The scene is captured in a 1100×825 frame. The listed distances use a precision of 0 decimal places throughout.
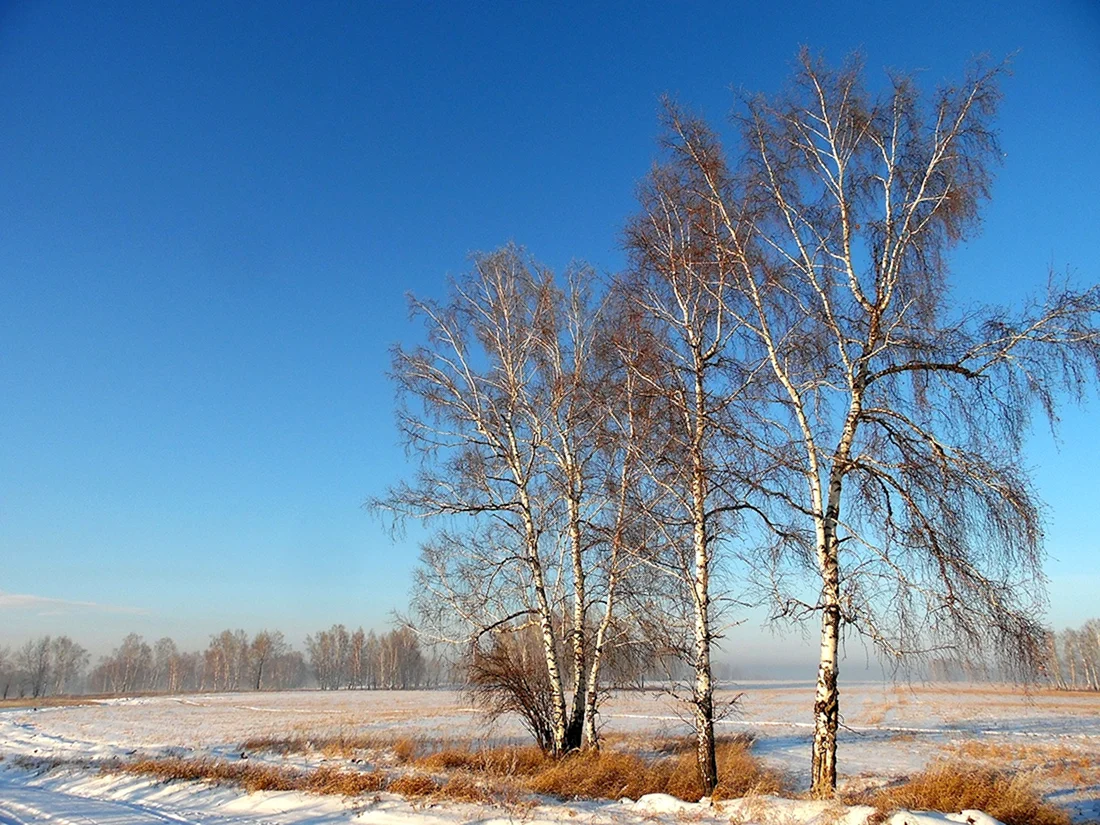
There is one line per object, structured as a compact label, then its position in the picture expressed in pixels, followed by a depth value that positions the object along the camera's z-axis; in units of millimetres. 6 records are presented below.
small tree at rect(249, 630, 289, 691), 107462
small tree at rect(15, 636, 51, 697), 114875
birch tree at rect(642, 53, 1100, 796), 7520
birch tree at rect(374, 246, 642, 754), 13117
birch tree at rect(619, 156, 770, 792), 9867
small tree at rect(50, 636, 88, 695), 126312
